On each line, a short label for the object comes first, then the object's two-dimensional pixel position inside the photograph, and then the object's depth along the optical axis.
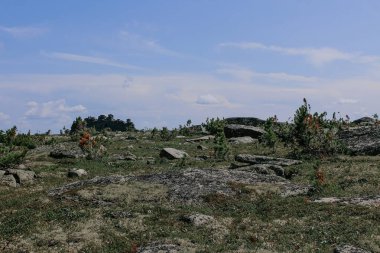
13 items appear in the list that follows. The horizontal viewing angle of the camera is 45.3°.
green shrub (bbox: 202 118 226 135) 73.66
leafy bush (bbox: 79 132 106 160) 46.62
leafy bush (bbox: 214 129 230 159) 45.00
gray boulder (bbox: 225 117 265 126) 87.75
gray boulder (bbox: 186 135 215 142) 65.57
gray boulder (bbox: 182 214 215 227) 22.05
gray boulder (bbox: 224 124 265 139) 66.62
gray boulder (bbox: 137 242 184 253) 18.48
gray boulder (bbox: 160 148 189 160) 46.72
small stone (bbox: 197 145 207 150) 55.68
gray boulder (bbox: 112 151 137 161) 46.49
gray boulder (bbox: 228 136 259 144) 61.19
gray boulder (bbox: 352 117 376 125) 81.39
